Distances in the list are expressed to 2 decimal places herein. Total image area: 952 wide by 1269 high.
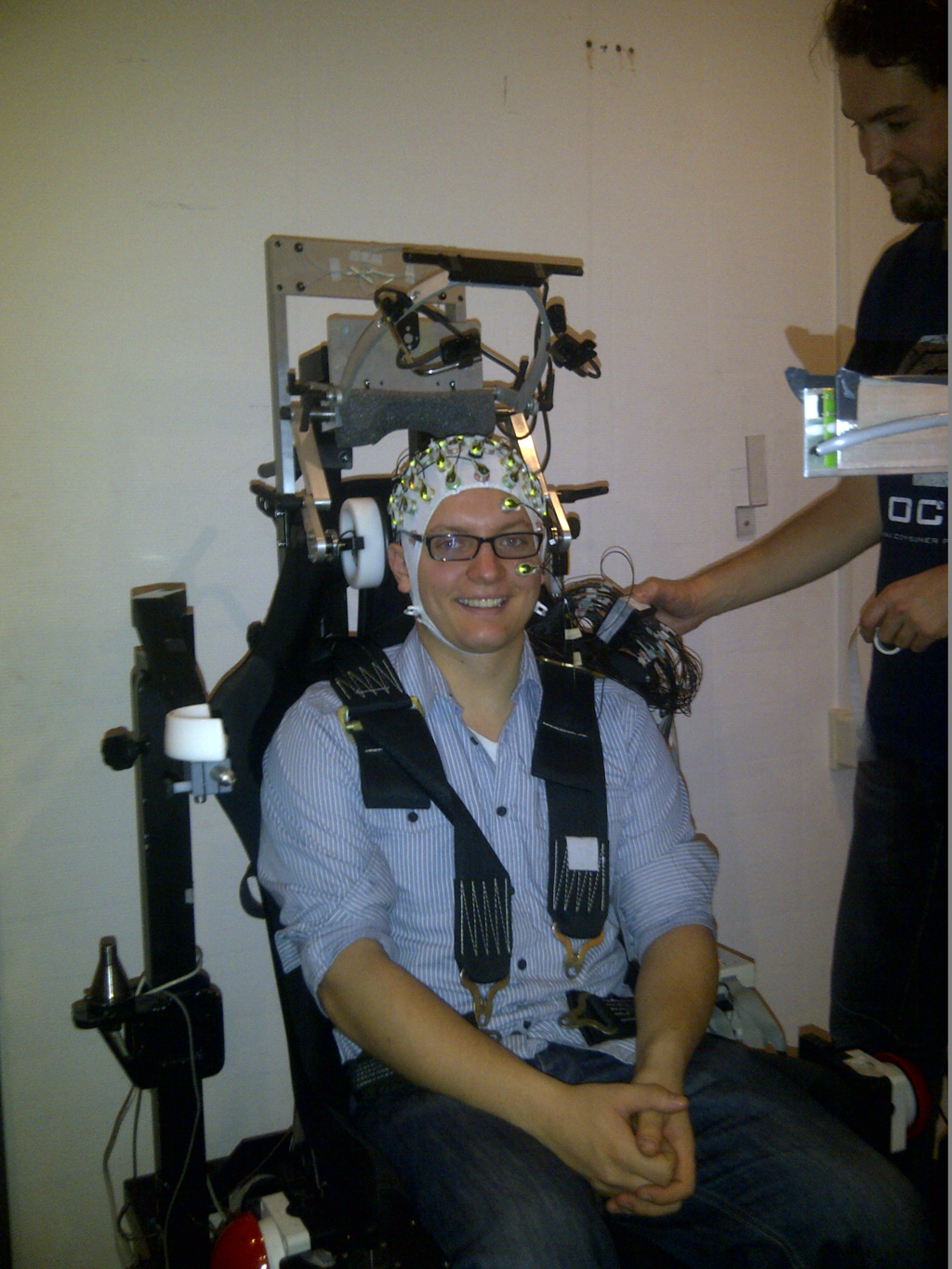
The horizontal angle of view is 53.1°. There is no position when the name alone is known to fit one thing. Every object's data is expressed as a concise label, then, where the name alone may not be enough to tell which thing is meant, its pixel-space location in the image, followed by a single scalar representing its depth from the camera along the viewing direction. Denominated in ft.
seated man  3.98
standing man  3.31
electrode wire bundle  5.84
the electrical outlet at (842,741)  8.71
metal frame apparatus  4.68
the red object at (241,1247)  4.11
